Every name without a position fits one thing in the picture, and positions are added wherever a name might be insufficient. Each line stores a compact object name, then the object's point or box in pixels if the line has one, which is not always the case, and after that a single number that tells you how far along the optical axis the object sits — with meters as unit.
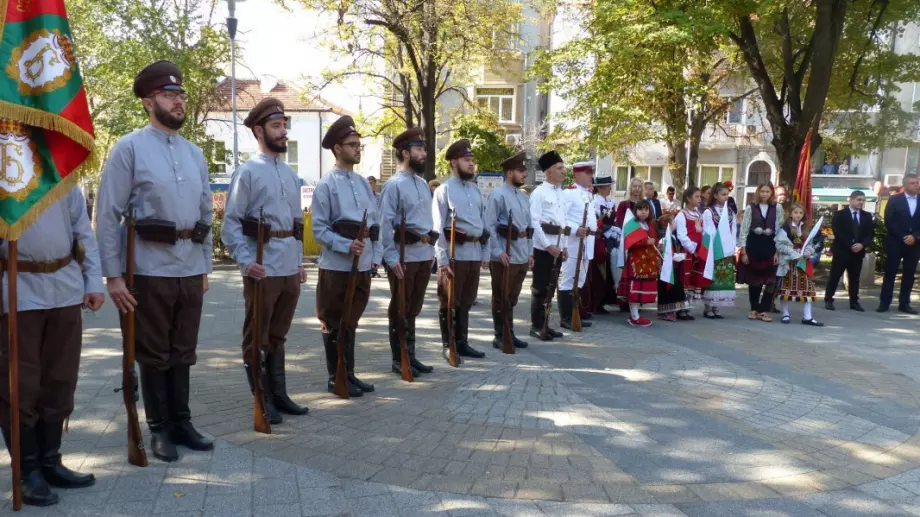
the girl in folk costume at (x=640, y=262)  9.43
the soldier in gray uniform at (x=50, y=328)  3.50
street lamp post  14.81
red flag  11.20
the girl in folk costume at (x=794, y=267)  9.69
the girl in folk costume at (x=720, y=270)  10.03
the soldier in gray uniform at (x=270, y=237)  4.74
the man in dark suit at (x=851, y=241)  11.13
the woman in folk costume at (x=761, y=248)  9.98
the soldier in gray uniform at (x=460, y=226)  6.85
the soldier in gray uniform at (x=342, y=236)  5.45
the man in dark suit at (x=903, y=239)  10.99
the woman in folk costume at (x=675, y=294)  9.70
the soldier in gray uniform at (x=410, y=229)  6.11
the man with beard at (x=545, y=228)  8.21
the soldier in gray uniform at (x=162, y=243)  4.01
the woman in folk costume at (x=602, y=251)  10.03
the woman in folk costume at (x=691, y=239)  9.81
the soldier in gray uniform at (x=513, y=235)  7.47
